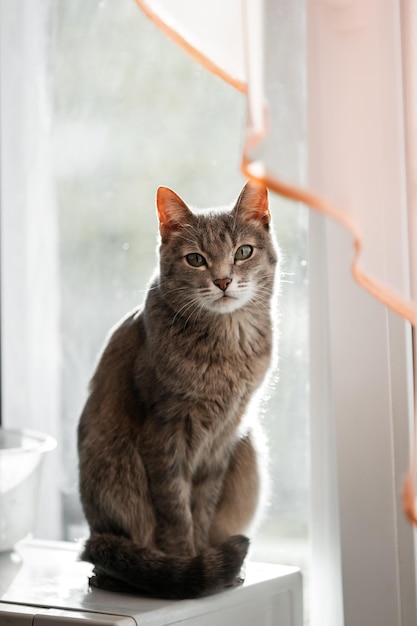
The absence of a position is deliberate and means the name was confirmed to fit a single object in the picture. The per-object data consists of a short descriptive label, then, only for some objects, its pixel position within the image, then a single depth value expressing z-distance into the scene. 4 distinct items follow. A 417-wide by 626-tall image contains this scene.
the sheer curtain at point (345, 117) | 1.36
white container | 1.62
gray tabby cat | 1.50
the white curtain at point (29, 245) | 1.93
